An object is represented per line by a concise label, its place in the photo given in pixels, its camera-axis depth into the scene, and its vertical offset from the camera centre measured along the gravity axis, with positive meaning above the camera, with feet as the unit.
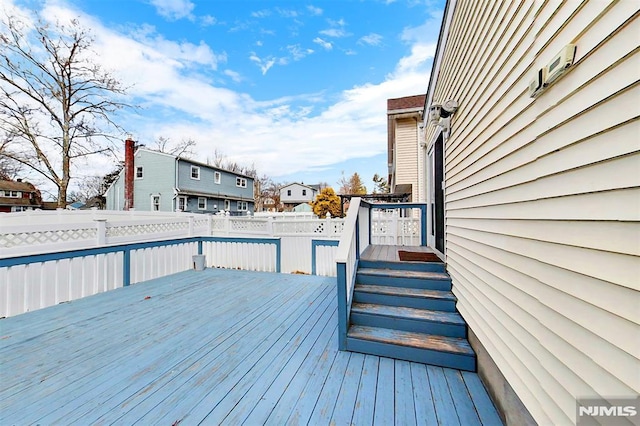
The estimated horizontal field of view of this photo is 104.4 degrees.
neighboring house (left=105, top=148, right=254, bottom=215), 49.96 +6.38
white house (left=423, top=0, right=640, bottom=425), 2.70 +0.16
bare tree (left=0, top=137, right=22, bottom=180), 39.39 +10.06
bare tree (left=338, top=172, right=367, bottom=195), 121.70 +15.84
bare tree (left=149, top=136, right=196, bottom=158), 72.54 +20.43
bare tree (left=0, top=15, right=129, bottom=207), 37.37 +19.30
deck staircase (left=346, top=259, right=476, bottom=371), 7.73 -3.54
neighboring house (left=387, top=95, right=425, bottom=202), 25.62 +8.15
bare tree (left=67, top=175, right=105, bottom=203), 81.88 +8.71
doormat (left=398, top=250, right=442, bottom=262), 11.77 -2.09
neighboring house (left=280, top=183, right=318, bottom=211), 112.57 +9.67
